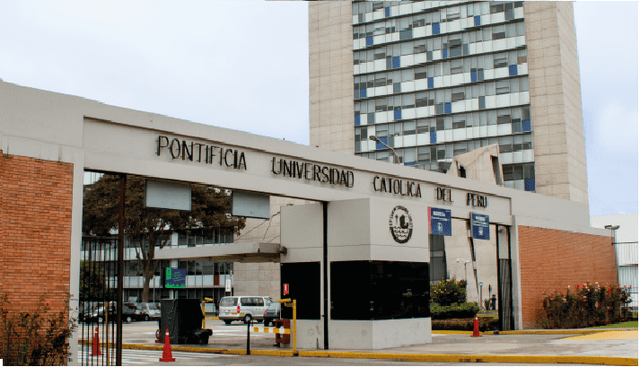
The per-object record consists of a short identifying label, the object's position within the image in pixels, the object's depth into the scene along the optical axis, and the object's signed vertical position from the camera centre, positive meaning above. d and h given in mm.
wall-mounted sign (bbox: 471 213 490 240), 25266 +1617
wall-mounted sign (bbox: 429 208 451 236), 23453 +1692
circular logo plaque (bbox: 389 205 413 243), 20703 +1415
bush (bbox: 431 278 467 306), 32469 -1153
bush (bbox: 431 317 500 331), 27123 -2226
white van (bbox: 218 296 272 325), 41344 -2183
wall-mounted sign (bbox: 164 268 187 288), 65000 -519
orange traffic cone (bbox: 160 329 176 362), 16984 -1996
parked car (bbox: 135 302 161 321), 46969 -2614
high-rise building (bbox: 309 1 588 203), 68000 +19795
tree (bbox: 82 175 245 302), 40750 +3596
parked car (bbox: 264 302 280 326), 38094 -2411
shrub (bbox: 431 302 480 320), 30578 -1892
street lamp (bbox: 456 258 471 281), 50862 +489
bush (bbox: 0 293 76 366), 12570 -1147
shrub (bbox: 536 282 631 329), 27688 -1663
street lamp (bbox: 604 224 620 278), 33375 +1534
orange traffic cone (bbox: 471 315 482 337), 23875 -2120
